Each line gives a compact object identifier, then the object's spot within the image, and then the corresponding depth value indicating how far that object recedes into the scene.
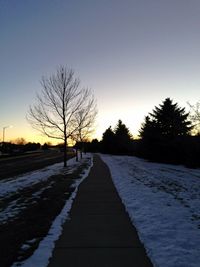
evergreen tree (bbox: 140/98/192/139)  21.66
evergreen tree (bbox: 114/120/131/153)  42.29
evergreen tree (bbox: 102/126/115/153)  47.06
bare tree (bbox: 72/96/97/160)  17.58
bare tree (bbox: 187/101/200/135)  16.24
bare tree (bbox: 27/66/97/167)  15.32
